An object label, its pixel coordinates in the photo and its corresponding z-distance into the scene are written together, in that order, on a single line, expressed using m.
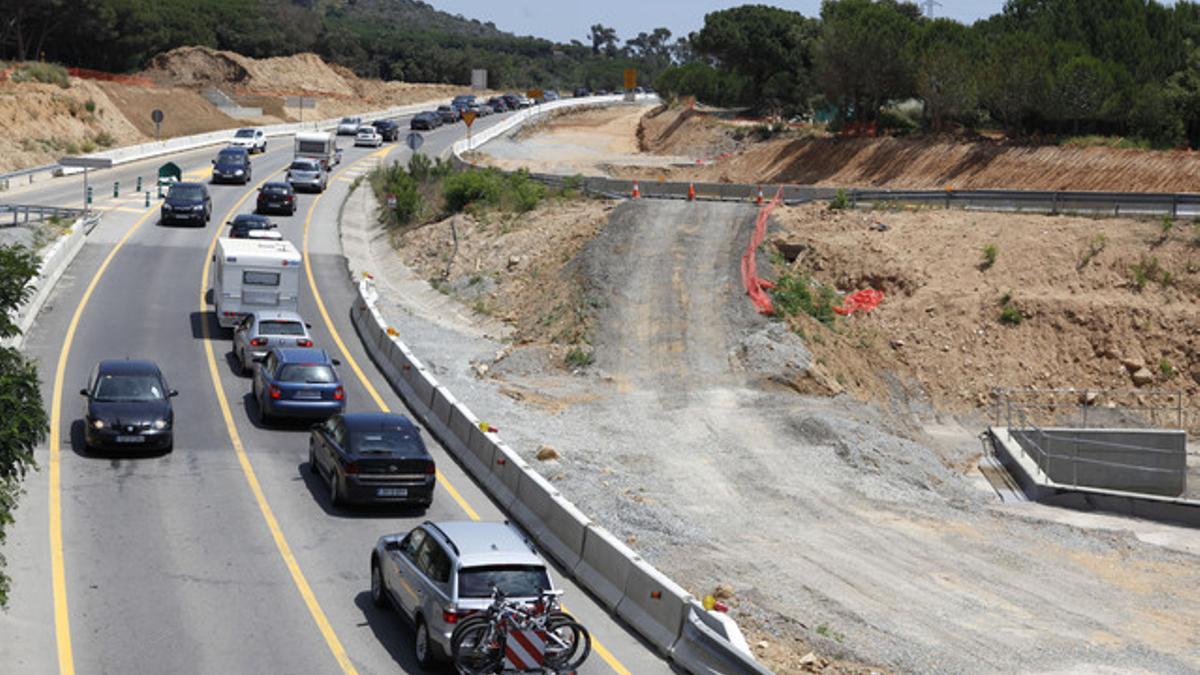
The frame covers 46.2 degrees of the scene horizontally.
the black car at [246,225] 46.91
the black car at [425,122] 102.23
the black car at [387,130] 93.50
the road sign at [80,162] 50.59
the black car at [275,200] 56.81
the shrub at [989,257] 45.22
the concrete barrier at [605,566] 19.14
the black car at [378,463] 22.86
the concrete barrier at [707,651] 15.64
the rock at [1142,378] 41.06
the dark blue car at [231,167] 64.81
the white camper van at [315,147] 70.69
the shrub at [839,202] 49.72
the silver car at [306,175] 63.97
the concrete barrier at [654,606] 17.38
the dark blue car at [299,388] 28.52
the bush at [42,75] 83.44
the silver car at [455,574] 16.12
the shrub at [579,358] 36.72
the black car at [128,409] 25.66
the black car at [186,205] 51.69
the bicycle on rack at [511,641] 15.45
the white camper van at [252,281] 36.00
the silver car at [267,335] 32.34
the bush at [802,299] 41.03
